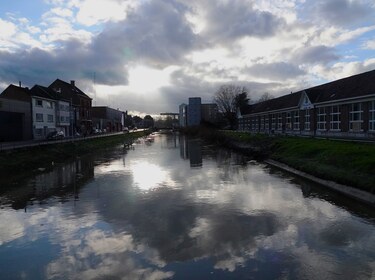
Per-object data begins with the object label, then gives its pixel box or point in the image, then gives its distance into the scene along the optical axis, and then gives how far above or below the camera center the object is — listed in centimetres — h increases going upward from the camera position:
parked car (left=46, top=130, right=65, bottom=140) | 5695 -128
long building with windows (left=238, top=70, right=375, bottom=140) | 3353 +130
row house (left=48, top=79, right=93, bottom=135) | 8496 +583
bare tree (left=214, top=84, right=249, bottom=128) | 9712 +563
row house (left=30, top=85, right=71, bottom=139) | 6034 +270
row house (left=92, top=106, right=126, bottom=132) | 11638 +241
